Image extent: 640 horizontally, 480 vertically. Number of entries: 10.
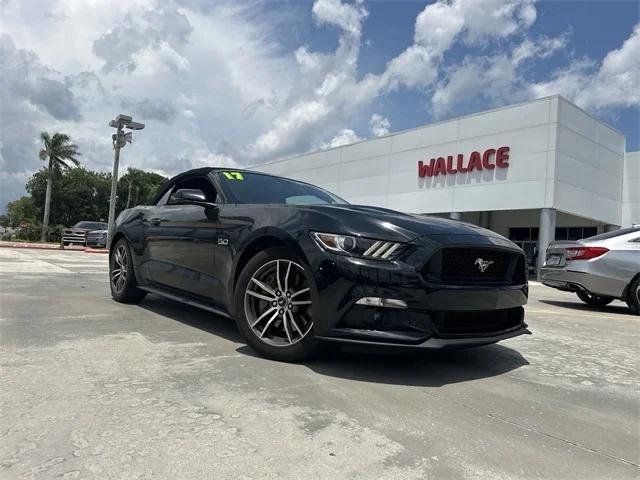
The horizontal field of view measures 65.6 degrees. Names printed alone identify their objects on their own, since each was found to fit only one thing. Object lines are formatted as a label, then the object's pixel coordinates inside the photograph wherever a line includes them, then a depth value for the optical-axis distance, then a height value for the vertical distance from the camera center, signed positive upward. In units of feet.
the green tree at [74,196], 208.03 +16.93
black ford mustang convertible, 9.78 -0.37
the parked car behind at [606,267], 24.71 +0.50
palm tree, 173.06 +28.52
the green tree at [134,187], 250.98 +27.19
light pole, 74.33 +16.86
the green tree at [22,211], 207.61 +8.81
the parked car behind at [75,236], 83.51 -0.08
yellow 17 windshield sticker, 14.72 +2.15
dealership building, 69.51 +15.43
